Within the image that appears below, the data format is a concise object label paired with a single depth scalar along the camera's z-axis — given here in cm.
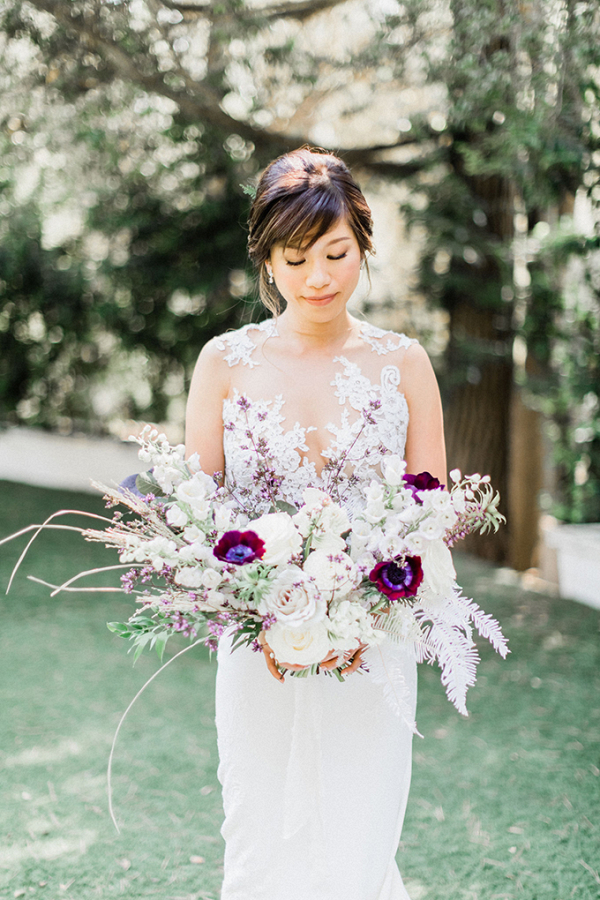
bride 205
